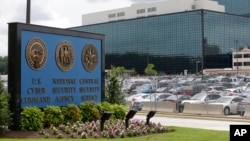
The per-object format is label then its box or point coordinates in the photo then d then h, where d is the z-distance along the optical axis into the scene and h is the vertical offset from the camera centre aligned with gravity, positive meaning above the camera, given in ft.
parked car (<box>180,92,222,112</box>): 107.34 -5.39
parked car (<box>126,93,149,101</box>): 128.26 -5.69
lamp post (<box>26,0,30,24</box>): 59.77 +8.41
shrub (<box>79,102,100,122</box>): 58.95 -4.50
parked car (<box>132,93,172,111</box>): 115.72 -6.14
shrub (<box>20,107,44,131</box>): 49.80 -4.57
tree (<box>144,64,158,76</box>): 442.18 +5.91
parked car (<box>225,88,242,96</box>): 159.85 -4.66
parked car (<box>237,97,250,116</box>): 95.30 -6.32
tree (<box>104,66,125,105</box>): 69.87 -1.97
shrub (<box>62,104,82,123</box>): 55.72 -4.38
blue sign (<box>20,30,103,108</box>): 52.13 +1.02
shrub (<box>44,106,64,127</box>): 52.31 -4.45
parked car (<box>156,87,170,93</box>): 179.51 -5.09
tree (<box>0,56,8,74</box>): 301.43 +9.11
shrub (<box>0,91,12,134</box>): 47.04 -3.75
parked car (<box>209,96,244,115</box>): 100.07 -5.80
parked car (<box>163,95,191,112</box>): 107.86 -5.60
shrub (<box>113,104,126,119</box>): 63.87 -4.78
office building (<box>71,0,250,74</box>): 473.26 +44.87
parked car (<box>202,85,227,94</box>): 166.65 -4.17
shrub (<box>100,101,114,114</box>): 61.96 -4.06
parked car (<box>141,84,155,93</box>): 188.34 -4.81
